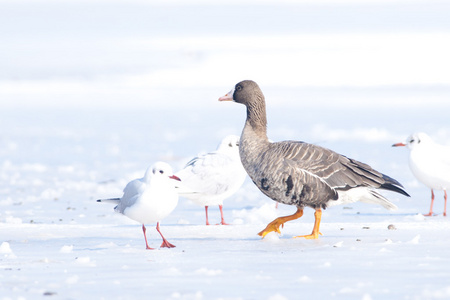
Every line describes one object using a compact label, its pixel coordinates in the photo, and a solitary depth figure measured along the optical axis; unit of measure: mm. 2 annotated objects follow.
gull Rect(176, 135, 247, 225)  21953
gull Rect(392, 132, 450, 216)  22922
